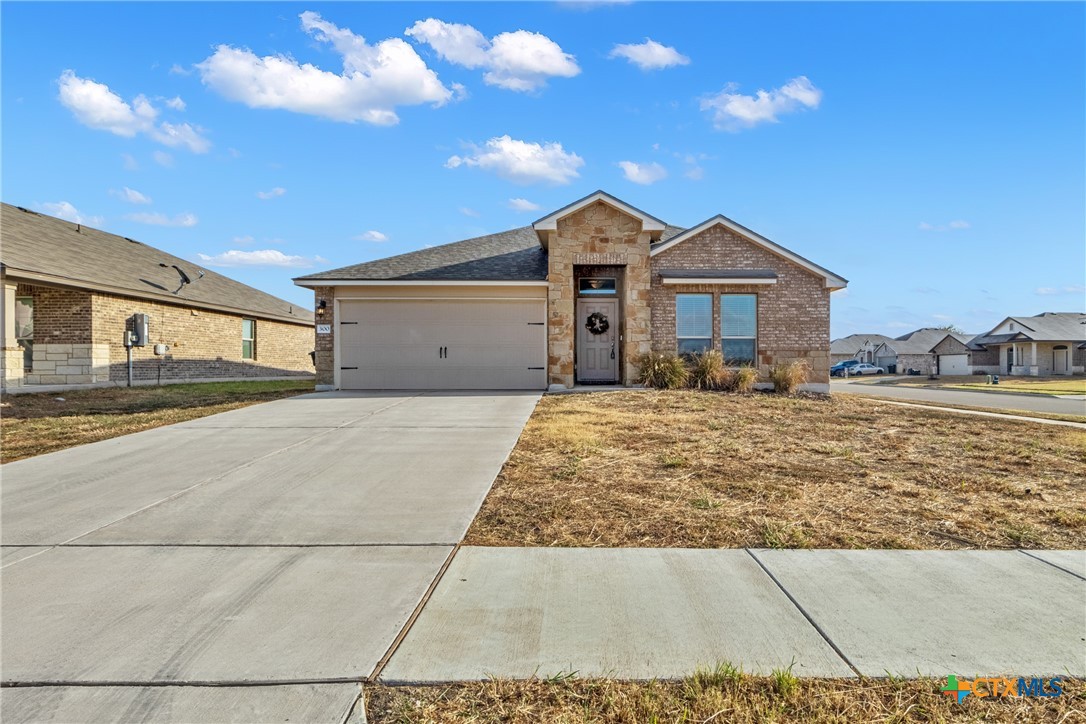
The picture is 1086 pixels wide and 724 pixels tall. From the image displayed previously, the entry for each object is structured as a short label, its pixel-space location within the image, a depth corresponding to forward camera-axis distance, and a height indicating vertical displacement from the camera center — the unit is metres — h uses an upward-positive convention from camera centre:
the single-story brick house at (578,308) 14.45 +1.34
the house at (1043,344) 42.88 +1.22
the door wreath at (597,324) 15.48 +0.97
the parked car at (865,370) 58.23 -0.92
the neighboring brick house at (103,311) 15.47 +1.57
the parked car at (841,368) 57.12 -0.71
